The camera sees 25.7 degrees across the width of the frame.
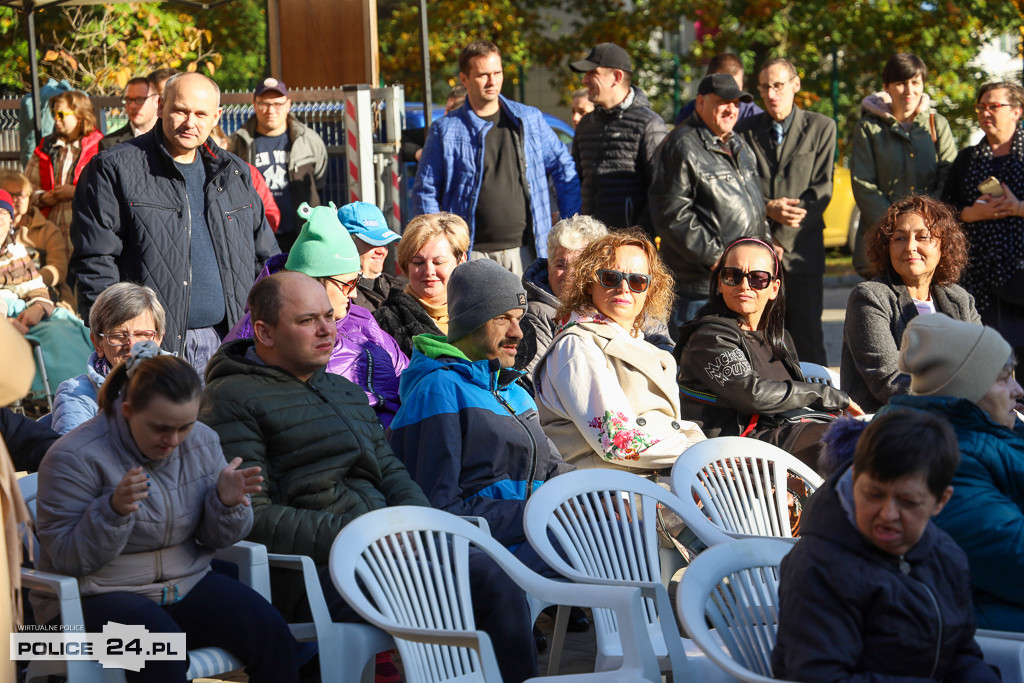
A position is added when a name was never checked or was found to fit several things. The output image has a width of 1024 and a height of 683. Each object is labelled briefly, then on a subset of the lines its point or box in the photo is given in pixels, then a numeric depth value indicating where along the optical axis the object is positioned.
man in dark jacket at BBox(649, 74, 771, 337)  12.51
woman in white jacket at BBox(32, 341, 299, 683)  5.99
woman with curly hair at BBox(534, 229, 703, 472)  8.27
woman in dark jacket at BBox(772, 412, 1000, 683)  4.81
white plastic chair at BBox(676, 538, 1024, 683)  5.33
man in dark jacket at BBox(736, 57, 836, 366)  13.93
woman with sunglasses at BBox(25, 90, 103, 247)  15.58
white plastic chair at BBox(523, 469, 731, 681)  6.42
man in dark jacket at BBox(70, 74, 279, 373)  9.81
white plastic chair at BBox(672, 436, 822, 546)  7.36
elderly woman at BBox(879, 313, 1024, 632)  5.72
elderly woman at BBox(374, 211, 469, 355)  9.60
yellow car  29.82
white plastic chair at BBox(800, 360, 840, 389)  10.10
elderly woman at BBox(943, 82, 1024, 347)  12.43
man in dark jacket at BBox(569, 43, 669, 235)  13.70
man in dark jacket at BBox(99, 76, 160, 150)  15.20
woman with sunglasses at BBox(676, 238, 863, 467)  8.99
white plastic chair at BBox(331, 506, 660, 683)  5.65
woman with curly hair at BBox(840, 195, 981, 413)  9.68
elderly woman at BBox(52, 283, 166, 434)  7.95
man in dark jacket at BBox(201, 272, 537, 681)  6.72
